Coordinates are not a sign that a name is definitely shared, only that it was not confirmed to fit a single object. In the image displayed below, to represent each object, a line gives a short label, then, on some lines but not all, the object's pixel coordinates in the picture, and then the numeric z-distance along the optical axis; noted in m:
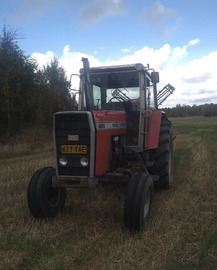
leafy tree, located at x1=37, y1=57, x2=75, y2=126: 16.00
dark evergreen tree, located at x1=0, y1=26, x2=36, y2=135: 13.54
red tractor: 4.19
